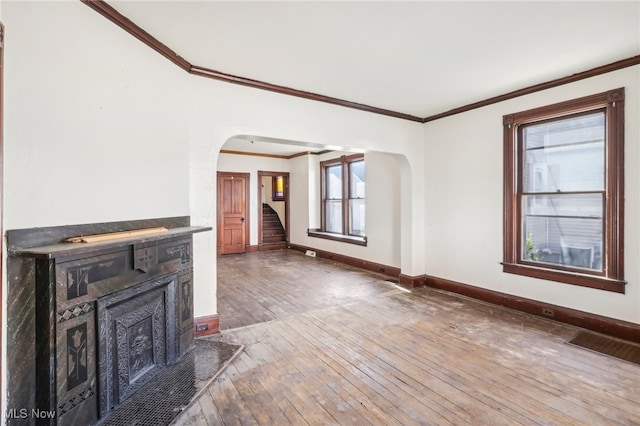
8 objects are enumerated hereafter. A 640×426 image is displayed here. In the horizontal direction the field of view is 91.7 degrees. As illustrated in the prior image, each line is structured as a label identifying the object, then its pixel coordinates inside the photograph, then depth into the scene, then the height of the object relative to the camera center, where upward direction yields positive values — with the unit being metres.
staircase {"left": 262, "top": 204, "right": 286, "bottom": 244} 9.16 -0.49
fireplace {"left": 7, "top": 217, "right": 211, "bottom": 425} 1.57 -0.63
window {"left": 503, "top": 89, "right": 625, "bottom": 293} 3.12 +0.22
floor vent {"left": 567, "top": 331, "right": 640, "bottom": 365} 2.74 -1.26
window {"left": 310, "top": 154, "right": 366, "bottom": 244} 6.68 +0.30
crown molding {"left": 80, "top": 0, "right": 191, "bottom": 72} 2.05 +1.38
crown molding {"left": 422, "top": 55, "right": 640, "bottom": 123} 3.00 +1.44
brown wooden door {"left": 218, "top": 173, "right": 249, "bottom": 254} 8.15 +0.01
